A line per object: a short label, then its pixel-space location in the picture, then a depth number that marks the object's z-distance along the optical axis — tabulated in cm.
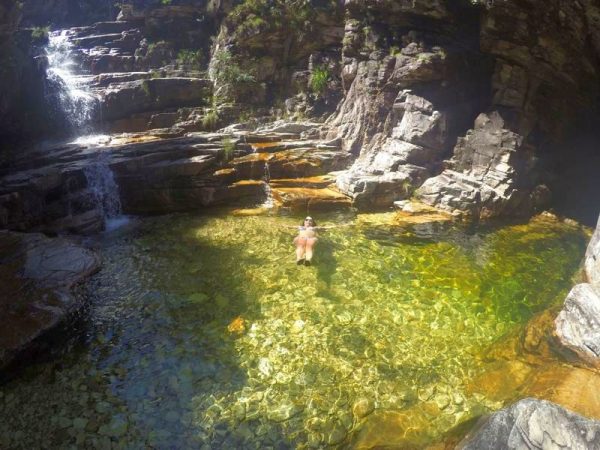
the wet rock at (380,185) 1399
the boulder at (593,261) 774
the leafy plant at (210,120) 1883
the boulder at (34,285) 648
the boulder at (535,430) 377
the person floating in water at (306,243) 985
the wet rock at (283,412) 544
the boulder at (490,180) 1369
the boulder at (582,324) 625
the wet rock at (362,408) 554
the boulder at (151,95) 1886
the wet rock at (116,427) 513
